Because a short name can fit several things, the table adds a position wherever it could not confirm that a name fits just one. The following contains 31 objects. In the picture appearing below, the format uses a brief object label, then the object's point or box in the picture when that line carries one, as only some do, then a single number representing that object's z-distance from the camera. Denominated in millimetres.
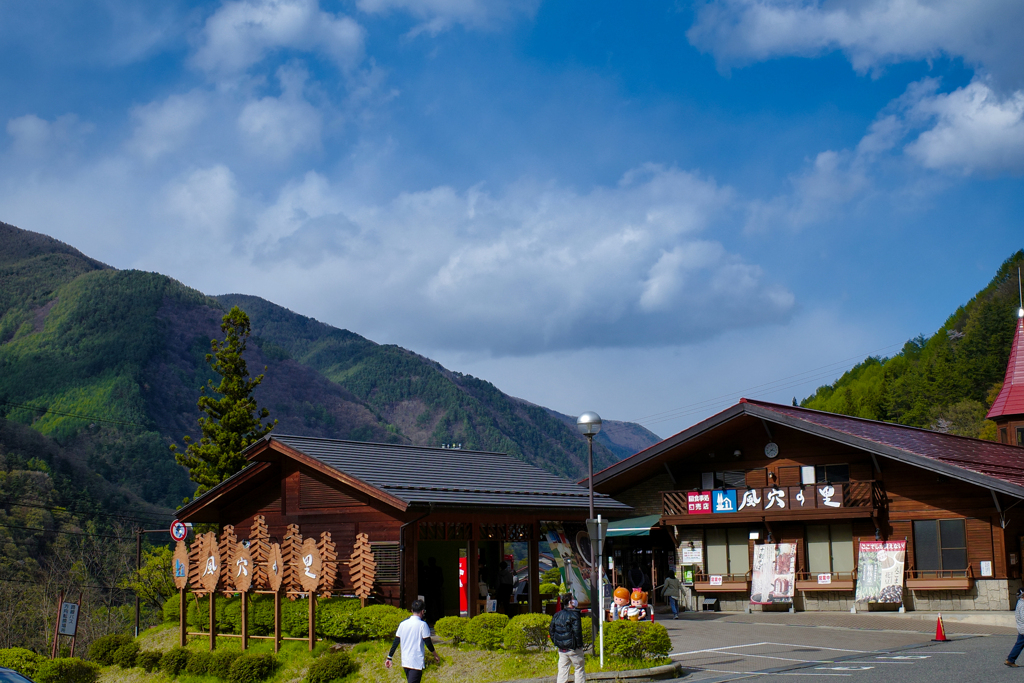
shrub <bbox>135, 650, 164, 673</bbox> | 21000
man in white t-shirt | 13133
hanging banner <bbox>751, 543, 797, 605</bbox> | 30406
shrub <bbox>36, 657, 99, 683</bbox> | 18750
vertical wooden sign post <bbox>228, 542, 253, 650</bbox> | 20875
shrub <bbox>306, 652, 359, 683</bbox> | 17714
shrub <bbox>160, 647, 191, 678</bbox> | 20406
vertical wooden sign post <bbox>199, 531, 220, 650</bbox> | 21641
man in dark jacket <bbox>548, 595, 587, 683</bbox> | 13805
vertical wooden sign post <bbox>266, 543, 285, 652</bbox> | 20016
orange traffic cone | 21109
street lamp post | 16875
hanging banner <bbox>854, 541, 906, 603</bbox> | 28203
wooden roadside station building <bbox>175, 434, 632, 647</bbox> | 20250
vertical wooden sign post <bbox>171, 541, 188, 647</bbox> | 22109
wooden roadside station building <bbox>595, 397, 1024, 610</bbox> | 27172
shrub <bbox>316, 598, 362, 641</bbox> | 19672
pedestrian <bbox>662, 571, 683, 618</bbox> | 32406
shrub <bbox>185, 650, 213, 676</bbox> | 19688
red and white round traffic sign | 26891
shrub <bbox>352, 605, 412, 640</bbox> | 18891
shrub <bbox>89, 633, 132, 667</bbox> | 21859
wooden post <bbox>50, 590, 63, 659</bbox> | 20000
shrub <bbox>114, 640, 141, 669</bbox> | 21594
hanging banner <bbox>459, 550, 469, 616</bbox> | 22016
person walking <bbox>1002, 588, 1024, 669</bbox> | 16250
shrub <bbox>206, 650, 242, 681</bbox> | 19219
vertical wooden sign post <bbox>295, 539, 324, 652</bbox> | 19688
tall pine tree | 33094
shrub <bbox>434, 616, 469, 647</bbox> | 18348
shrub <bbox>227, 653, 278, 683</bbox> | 18547
